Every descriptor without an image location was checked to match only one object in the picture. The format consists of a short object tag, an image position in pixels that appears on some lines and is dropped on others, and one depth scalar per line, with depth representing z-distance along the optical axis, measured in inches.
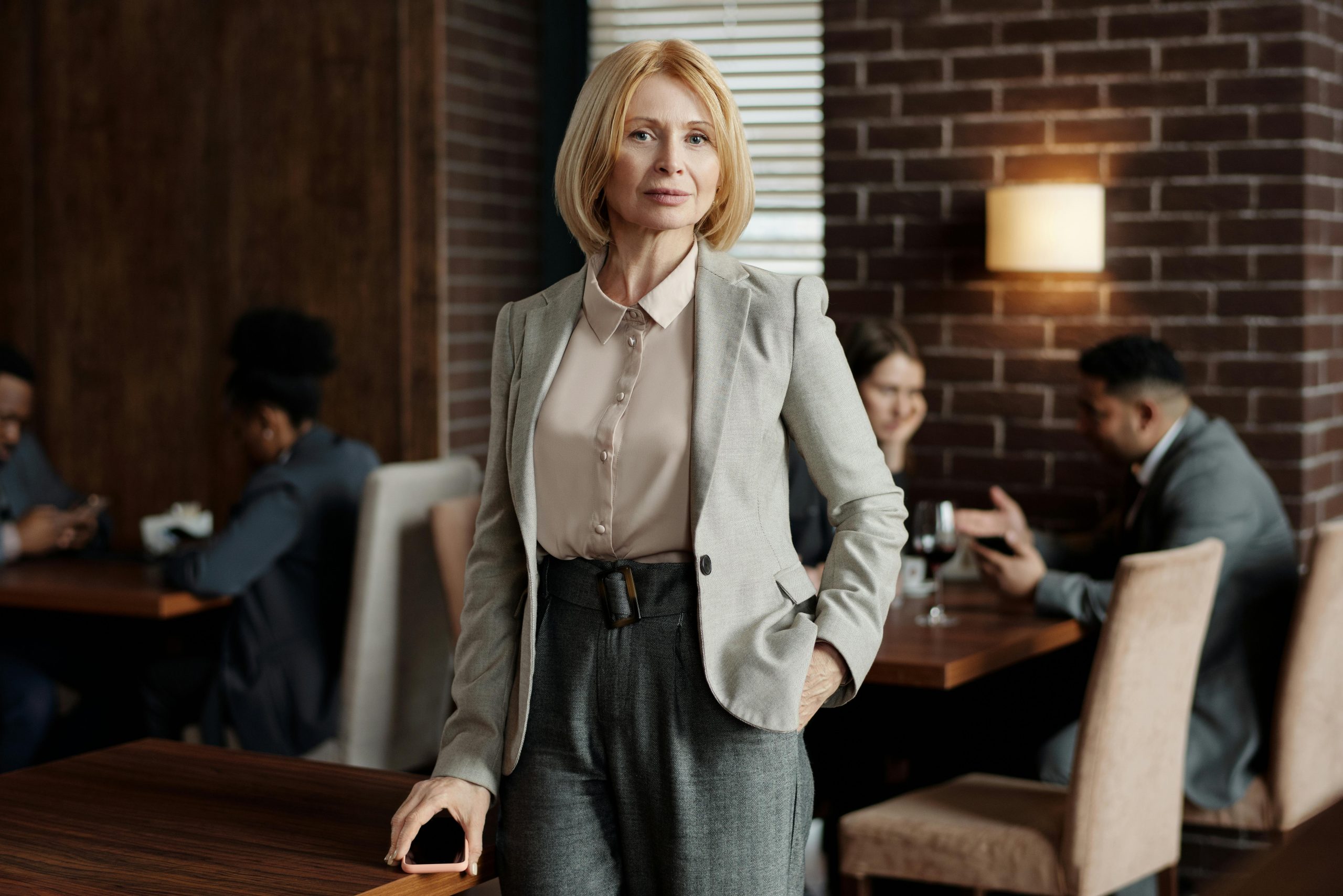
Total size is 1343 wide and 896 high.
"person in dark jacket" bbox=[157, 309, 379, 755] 125.1
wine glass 114.7
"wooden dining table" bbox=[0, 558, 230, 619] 124.7
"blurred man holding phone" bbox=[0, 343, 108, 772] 142.3
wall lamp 136.7
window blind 166.6
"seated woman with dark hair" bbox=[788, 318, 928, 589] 132.9
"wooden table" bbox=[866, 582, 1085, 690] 100.4
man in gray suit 115.3
